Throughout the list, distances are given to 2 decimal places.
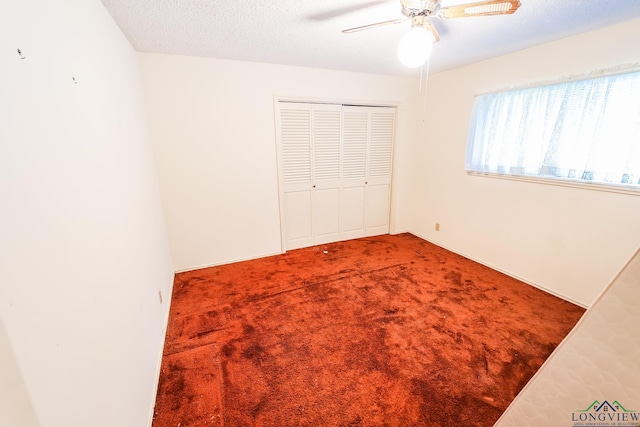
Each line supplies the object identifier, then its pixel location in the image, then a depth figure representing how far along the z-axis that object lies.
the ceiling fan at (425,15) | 1.32
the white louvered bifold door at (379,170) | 3.73
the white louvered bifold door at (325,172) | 3.37
